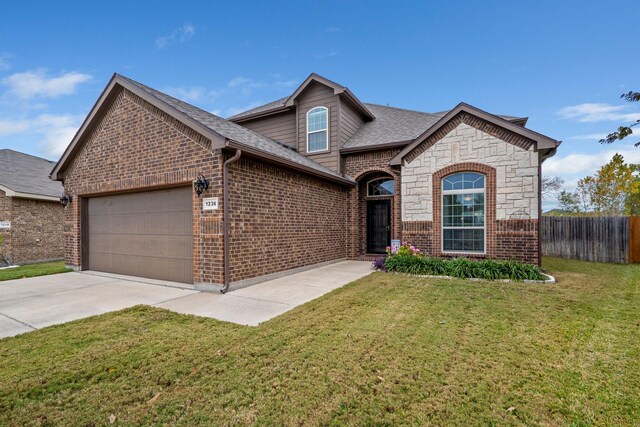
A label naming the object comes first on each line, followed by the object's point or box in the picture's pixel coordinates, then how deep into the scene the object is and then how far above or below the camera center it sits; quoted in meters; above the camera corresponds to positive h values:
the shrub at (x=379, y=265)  8.96 -1.56
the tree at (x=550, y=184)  20.83 +1.98
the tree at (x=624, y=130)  7.00 +1.97
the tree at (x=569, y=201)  23.36 +0.93
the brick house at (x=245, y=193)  6.81 +0.60
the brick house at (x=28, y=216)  12.10 +0.01
